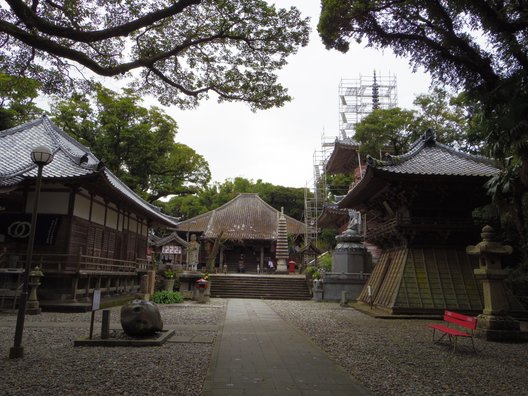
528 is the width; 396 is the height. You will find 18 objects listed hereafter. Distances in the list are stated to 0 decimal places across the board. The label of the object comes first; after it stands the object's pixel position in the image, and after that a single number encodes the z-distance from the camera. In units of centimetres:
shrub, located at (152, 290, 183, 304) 1962
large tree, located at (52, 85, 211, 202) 3081
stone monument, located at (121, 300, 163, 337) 847
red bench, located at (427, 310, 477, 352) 834
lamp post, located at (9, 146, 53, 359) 683
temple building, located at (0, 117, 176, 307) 1505
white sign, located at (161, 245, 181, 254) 3063
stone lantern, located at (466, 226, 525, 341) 1049
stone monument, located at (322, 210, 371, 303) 2212
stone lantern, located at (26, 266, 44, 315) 1336
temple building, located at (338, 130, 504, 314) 1538
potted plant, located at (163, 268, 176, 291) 2233
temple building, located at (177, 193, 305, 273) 3959
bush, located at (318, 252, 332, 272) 2866
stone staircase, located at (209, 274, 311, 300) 2502
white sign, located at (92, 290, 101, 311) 817
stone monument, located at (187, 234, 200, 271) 2689
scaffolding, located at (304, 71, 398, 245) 4027
